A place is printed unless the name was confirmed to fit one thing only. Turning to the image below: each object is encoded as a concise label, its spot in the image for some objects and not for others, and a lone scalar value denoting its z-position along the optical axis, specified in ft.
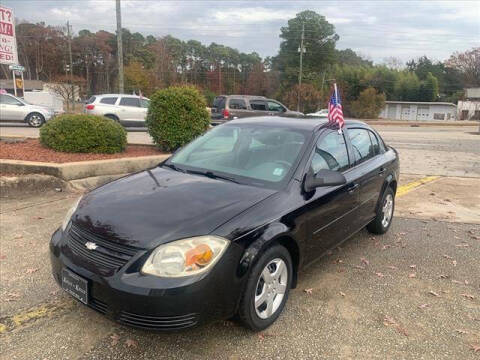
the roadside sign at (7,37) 27.86
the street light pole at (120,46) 69.05
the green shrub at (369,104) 169.68
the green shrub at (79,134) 25.89
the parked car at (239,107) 55.26
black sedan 8.12
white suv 57.62
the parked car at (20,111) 58.03
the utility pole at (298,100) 163.02
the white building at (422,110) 201.87
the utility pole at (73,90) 122.62
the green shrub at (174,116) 28.76
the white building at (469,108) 203.18
